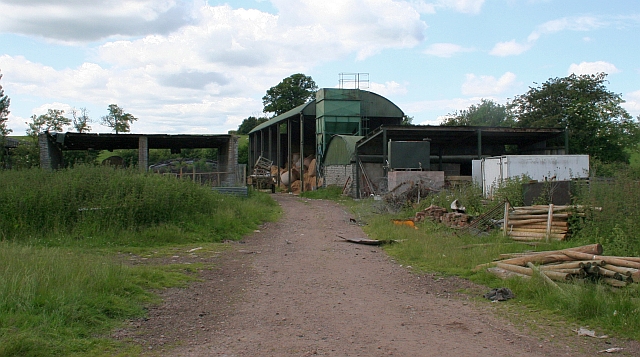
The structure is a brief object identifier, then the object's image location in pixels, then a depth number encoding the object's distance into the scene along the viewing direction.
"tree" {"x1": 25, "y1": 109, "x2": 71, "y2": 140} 52.09
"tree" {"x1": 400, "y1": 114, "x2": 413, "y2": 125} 77.44
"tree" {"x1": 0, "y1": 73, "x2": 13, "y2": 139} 44.41
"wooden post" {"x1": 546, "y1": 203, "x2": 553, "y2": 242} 12.60
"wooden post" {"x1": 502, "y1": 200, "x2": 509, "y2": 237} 13.57
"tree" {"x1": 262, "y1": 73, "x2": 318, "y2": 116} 84.50
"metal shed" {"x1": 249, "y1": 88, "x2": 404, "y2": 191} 40.16
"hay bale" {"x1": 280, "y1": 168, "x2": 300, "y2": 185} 46.31
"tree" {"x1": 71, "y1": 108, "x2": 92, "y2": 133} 56.41
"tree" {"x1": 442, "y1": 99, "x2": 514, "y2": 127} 56.28
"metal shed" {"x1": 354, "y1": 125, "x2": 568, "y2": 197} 29.58
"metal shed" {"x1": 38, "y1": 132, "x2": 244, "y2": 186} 28.37
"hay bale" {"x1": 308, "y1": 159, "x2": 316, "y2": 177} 41.74
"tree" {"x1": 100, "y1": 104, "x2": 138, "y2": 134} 63.88
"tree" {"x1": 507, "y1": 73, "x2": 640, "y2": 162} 38.47
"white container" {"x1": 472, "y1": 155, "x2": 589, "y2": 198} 20.67
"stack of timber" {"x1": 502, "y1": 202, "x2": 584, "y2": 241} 12.58
